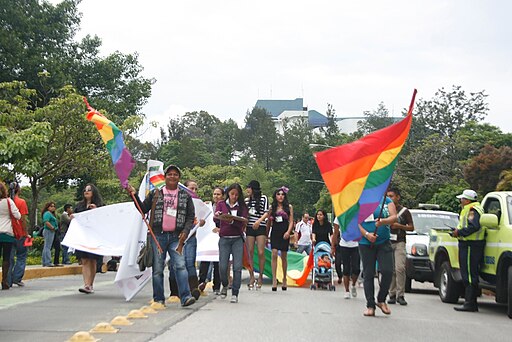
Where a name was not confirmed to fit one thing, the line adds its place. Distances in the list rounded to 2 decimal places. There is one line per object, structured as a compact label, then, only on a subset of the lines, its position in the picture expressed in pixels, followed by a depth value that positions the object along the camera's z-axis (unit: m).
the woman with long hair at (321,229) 17.80
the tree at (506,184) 30.34
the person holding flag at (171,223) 10.98
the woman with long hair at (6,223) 13.66
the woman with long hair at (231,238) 12.43
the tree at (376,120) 102.12
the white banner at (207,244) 14.02
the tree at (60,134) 27.05
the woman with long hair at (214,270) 13.83
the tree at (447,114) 60.97
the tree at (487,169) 40.56
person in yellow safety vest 12.25
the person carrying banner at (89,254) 13.46
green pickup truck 11.77
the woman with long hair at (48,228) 19.44
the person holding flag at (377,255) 11.07
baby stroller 16.81
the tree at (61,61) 35.44
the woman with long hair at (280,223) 15.70
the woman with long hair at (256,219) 15.06
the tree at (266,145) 108.00
